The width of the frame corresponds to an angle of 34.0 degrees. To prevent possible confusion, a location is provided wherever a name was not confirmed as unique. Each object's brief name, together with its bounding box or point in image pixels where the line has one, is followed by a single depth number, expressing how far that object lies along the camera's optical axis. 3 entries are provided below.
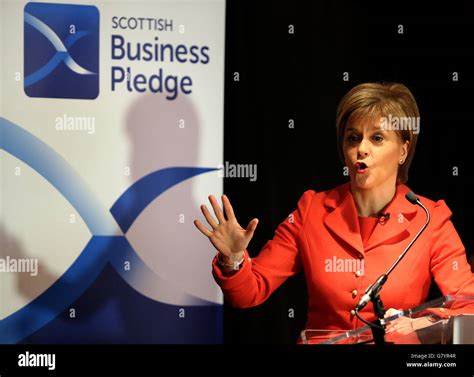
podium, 2.89
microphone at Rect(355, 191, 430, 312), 2.69
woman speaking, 3.35
